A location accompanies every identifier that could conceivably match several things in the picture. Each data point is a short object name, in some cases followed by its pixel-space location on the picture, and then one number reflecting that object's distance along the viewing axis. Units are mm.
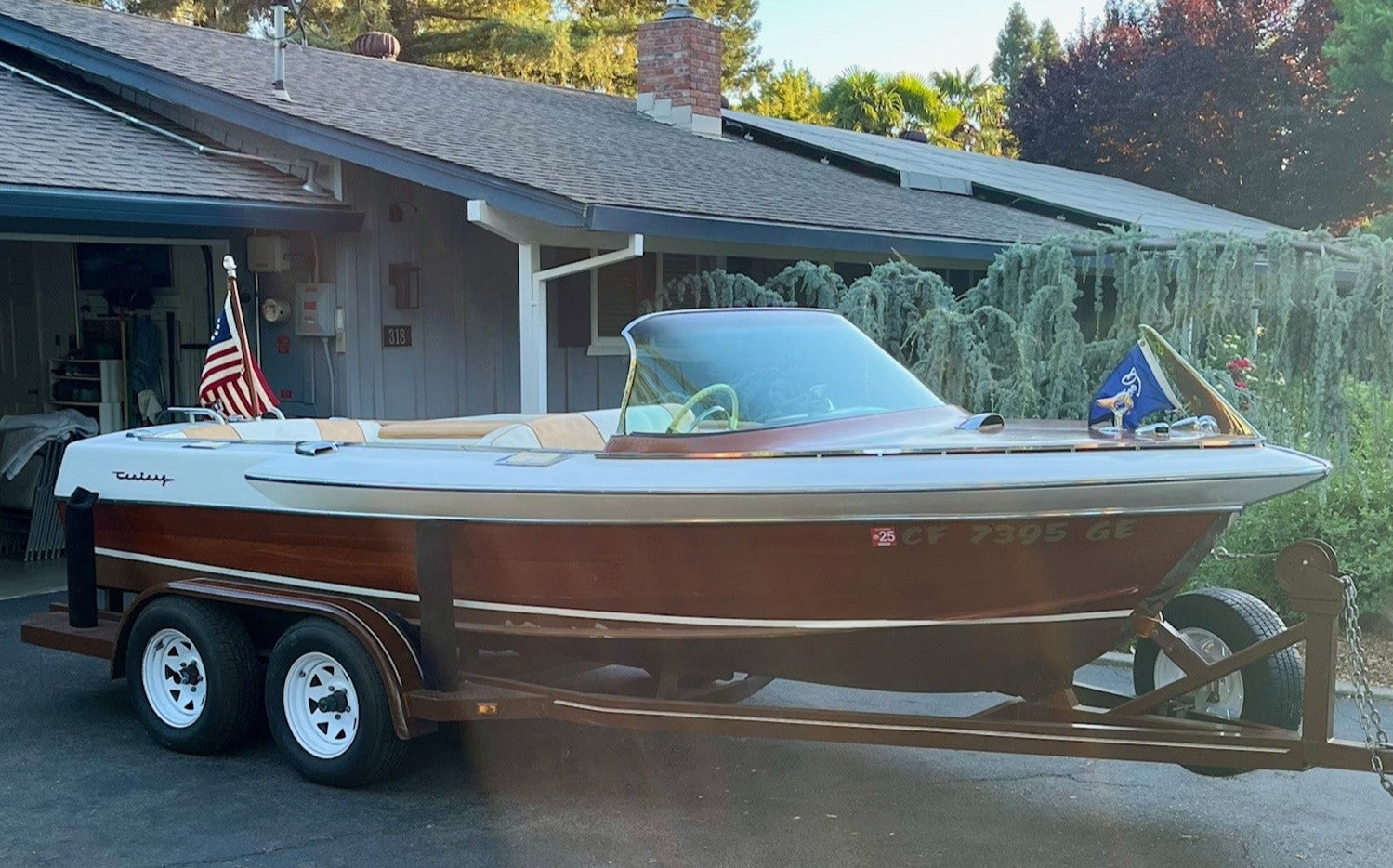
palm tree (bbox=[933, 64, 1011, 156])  39625
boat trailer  4148
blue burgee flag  4820
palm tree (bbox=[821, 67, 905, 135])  33156
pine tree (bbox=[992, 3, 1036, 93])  57656
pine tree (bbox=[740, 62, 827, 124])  39375
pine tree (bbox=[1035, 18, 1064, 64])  54100
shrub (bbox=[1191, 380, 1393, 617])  7398
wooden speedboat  4309
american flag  7301
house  9172
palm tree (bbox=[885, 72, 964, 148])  33506
